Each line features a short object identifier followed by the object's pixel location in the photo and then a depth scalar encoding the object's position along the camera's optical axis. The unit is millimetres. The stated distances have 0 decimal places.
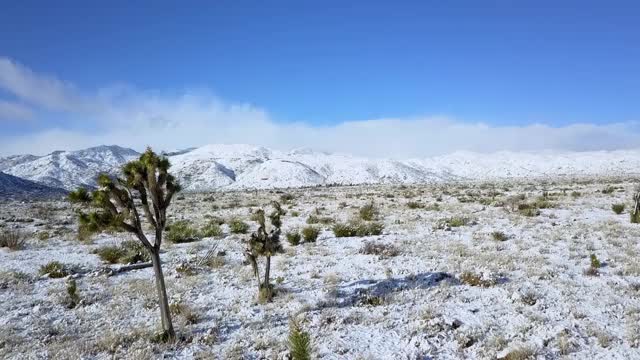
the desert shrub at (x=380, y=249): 13781
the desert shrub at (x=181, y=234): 17734
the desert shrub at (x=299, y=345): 5301
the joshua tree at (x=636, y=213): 18942
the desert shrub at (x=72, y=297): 10104
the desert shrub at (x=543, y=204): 25058
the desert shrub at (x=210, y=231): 19016
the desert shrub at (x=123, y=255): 14047
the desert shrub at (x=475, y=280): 10704
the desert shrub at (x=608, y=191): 34188
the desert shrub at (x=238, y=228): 19766
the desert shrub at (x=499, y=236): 15853
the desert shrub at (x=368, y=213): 22592
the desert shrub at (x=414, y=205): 27611
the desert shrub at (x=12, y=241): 16609
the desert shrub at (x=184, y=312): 9062
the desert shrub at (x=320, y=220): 22156
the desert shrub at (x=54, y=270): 12461
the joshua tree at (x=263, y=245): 10383
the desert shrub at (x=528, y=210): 21781
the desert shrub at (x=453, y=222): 18909
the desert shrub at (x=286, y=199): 38247
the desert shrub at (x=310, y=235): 16906
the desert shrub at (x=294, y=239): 16312
